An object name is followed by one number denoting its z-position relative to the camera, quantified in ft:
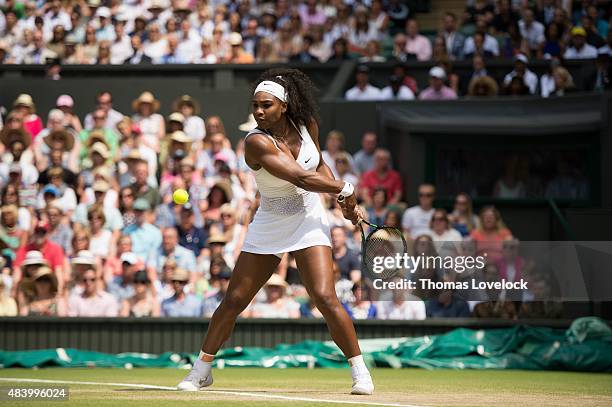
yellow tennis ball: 29.81
